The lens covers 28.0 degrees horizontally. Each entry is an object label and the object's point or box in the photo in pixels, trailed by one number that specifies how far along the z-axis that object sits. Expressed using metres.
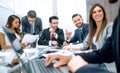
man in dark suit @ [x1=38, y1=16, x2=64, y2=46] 3.63
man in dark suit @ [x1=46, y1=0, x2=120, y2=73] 0.64
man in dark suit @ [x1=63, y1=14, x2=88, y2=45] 3.82
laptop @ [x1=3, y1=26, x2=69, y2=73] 0.77
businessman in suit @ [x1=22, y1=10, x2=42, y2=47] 4.01
